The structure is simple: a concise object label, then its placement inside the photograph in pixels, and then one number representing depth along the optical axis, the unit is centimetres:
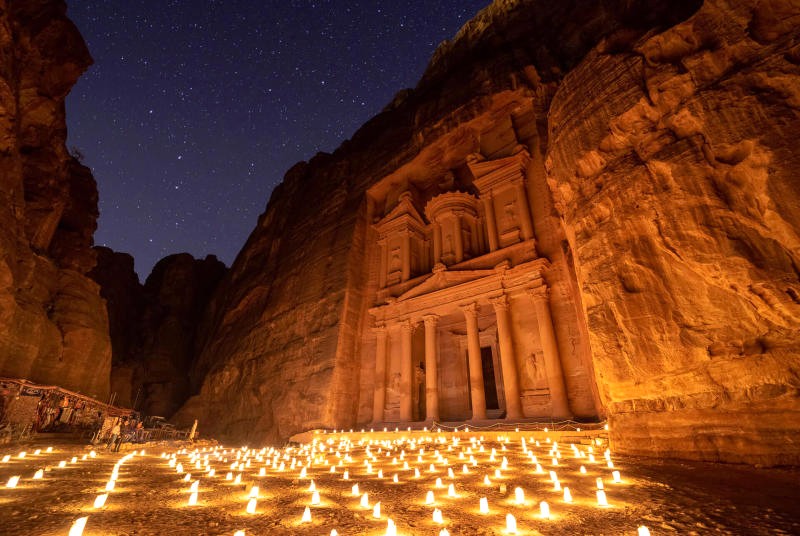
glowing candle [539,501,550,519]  349
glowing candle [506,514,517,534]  311
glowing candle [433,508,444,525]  348
